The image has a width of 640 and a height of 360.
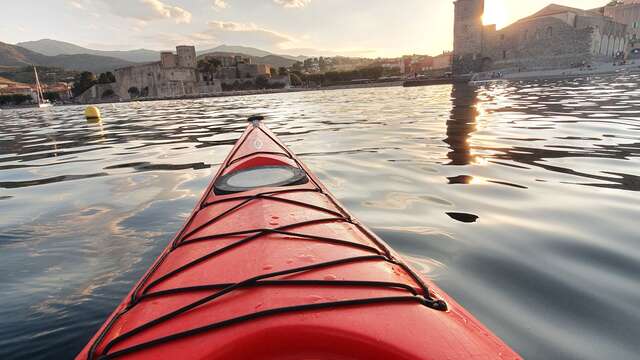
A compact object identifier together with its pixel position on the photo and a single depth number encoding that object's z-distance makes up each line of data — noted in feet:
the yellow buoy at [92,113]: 67.77
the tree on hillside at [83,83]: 250.10
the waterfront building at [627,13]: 239.09
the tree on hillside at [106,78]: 248.42
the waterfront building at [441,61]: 357.08
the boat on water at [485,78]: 137.03
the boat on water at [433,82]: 159.43
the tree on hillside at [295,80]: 278.30
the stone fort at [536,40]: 155.02
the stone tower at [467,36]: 167.73
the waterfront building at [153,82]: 235.40
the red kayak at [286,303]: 3.80
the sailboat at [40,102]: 184.23
